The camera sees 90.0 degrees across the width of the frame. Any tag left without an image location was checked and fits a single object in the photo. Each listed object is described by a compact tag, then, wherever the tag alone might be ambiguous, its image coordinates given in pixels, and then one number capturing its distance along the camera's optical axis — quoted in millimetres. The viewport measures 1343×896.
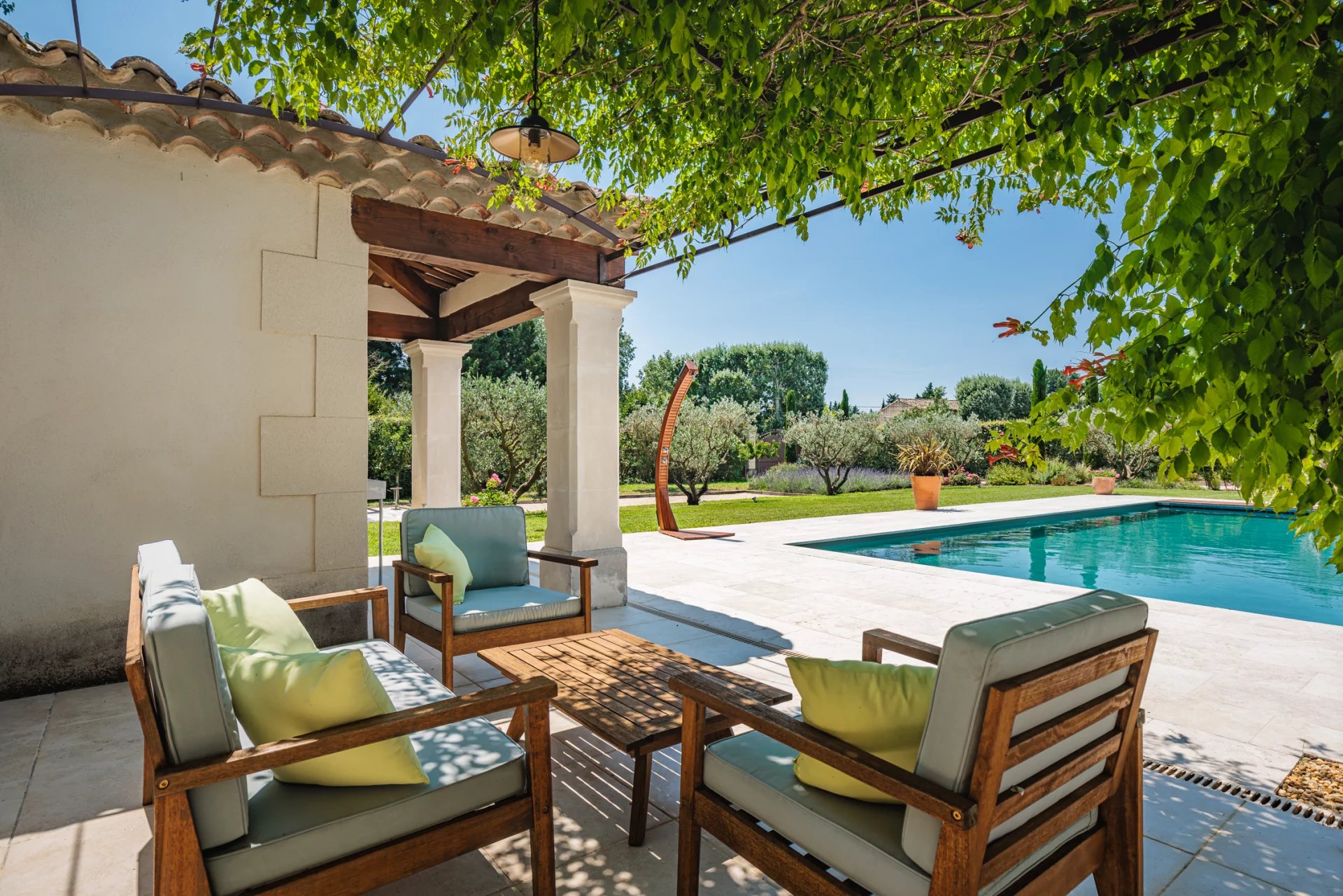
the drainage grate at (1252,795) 2205
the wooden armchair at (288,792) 1291
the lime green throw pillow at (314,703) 1476
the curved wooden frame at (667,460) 9273
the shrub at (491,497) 9420
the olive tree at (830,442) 17094
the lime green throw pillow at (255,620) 1849
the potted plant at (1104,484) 15906
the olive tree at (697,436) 14859
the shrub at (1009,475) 19703
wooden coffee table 2006
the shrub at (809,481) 17688
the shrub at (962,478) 19516
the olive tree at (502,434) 12781
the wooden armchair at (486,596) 3250
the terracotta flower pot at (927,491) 12680
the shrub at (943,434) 19953
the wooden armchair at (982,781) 1205
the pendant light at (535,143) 2760
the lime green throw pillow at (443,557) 3410
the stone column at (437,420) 7621
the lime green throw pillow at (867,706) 1388
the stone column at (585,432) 4996
